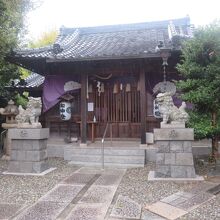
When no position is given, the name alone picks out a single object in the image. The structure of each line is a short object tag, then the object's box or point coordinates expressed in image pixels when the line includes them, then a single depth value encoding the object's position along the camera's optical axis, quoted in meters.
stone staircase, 8.43
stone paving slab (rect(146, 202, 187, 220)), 4.32
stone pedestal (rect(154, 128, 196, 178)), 6.37
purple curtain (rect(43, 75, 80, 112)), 10.61
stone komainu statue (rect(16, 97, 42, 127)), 7.37
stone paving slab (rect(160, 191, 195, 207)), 4.88
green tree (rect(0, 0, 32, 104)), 7.79
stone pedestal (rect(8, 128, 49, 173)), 7.18
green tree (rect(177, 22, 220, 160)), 6.59
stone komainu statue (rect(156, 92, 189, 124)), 6.61
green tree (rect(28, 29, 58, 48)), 26.50
